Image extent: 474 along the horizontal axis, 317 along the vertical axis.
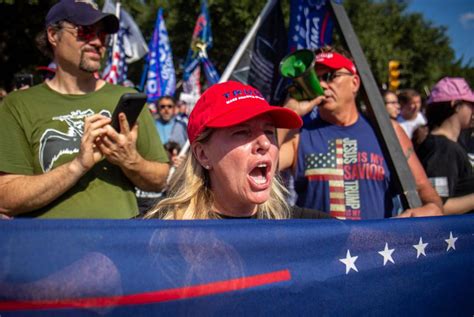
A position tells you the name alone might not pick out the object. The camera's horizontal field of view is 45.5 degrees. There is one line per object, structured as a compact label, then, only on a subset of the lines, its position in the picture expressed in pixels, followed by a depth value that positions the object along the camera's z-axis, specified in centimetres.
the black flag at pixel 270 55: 436
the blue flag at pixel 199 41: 942
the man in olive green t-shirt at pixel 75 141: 250
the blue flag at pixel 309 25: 393
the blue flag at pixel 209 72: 838
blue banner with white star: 144
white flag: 830
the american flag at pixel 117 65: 775
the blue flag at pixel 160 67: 855
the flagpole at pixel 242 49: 441
